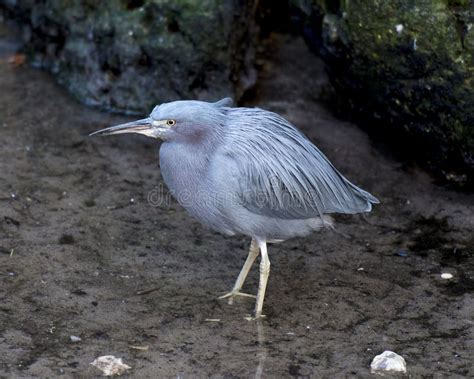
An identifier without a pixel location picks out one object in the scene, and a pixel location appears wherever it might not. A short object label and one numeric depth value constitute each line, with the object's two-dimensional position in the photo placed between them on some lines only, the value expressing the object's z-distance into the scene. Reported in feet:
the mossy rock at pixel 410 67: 40.22
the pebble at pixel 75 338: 32.36
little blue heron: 34.45
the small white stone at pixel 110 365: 30.25
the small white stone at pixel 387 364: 31.19
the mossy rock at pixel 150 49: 49.29
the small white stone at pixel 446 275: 38.32
